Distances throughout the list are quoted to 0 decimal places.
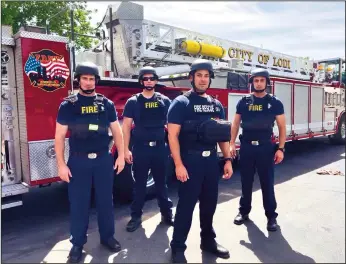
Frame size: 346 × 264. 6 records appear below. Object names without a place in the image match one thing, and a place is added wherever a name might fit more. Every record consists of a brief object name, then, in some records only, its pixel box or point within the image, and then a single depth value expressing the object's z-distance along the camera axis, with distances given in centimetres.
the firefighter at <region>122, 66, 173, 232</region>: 365
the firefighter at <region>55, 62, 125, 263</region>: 287
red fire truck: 345
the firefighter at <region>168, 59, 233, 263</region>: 275
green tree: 1225
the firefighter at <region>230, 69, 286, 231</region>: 368
